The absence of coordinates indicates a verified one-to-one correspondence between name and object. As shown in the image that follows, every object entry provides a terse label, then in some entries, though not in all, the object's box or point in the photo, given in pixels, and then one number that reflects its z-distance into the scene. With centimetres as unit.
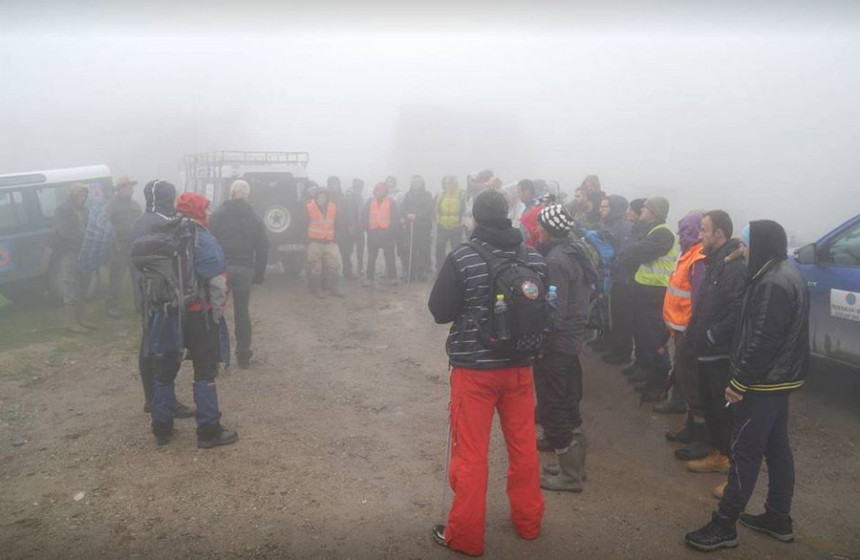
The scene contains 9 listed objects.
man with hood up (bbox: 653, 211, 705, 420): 460
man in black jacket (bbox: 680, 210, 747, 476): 402
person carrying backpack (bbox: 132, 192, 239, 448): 427
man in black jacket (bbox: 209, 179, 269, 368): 609
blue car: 530
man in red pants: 315
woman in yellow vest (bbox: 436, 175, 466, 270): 1054
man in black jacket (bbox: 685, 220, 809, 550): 322
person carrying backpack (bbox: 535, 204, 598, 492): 392
